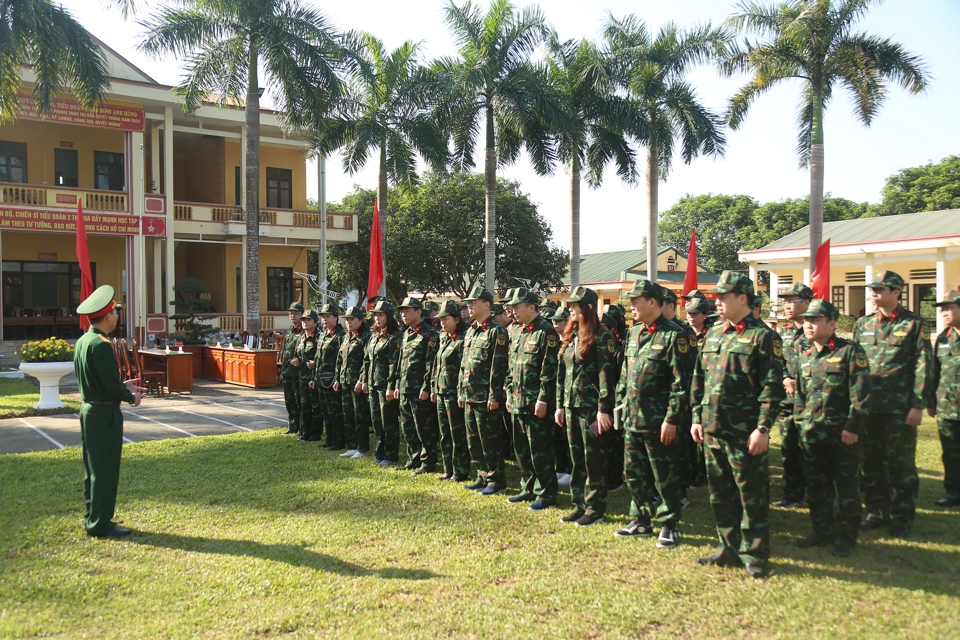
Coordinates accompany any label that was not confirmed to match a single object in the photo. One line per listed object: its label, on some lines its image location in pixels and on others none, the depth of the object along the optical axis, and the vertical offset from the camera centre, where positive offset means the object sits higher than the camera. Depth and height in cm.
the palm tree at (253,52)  1828 +684
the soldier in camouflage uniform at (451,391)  728 -73
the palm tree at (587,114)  2125 +594
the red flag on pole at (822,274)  1068 +63
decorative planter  1213 -95
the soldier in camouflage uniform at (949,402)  609 -73
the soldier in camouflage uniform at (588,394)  572 -61
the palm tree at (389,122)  2088 +571
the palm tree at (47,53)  1389 +537
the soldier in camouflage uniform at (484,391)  679 -69
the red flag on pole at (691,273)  1212 +71
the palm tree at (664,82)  2172 +701
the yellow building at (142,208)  2262 +368
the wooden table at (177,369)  1506 -104
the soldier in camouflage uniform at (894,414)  552 -76
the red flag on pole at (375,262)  1348 +107
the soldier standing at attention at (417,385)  775 -72
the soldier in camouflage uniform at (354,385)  877 -81
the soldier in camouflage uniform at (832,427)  500 -78
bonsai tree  1914 +22
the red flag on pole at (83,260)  1338 +110
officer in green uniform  567 -82
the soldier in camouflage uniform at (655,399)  516 -59
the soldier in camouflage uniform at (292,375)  1012 -79
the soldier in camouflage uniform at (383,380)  823 -71
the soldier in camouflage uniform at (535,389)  629 -62
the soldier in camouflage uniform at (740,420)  460 -66
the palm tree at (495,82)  1994 +647
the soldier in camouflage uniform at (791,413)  595 -84
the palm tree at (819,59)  1922 +688
